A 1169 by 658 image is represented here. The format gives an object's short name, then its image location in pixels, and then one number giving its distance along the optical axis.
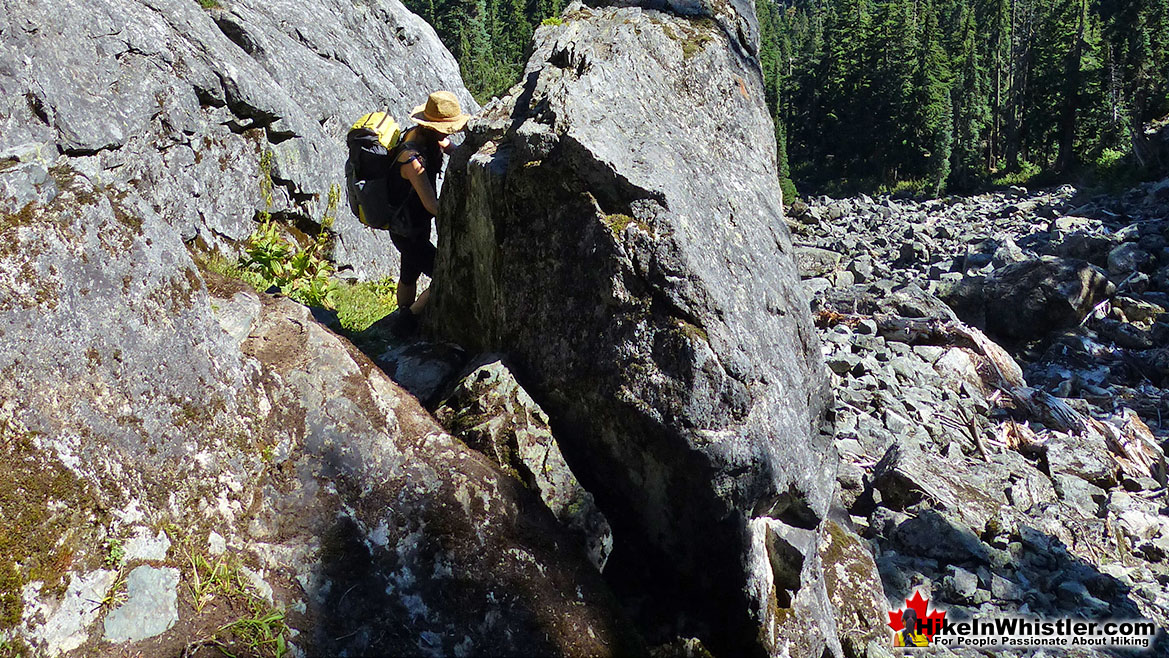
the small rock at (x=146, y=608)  3.24
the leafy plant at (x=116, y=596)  3.26
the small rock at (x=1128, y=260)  18.52
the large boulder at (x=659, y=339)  4.49
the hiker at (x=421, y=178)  6.23
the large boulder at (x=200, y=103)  7.34
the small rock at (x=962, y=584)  6.84
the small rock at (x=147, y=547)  3.42
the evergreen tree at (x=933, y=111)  54.53
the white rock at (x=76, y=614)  3.10
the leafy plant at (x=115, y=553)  3.35
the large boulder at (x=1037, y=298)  15.53
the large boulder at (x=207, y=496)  3.30
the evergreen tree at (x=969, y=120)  54.14
